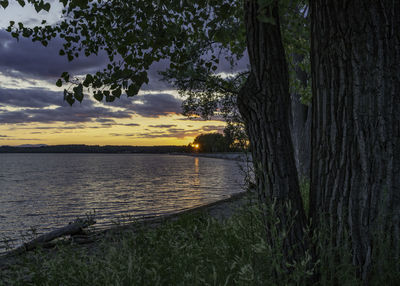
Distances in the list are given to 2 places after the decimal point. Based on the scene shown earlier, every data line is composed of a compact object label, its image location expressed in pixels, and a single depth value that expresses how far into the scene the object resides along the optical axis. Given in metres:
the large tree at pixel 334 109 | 3.23
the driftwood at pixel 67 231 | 10.16
